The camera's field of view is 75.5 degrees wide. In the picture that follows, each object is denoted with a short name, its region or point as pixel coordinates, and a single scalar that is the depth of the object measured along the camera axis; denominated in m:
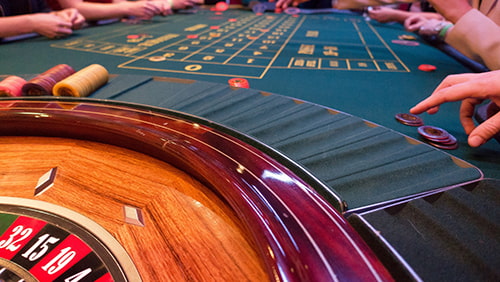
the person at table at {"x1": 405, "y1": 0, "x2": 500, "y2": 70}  0.59
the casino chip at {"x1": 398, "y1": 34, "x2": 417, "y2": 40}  1.23
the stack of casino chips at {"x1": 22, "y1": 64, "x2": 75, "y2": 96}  0.52
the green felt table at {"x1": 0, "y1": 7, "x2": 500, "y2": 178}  0.60
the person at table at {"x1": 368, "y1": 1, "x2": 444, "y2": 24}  1.46
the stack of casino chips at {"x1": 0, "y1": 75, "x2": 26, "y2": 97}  0.52
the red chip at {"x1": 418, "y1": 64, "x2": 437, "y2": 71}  0.81
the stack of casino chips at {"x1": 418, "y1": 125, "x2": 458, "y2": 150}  0.46
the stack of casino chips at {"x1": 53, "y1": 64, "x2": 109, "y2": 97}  0.51
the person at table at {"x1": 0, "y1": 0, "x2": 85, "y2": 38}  1.09
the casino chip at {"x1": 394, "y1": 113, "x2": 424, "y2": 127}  0.52
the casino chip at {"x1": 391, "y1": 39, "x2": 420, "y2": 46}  1.12
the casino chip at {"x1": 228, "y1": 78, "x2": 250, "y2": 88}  0.65
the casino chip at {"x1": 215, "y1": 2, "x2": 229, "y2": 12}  2.23
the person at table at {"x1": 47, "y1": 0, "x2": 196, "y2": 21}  1.46
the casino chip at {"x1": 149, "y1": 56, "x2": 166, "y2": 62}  0.87
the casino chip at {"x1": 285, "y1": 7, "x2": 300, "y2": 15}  2.06
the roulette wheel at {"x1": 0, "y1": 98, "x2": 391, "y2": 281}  0.22
